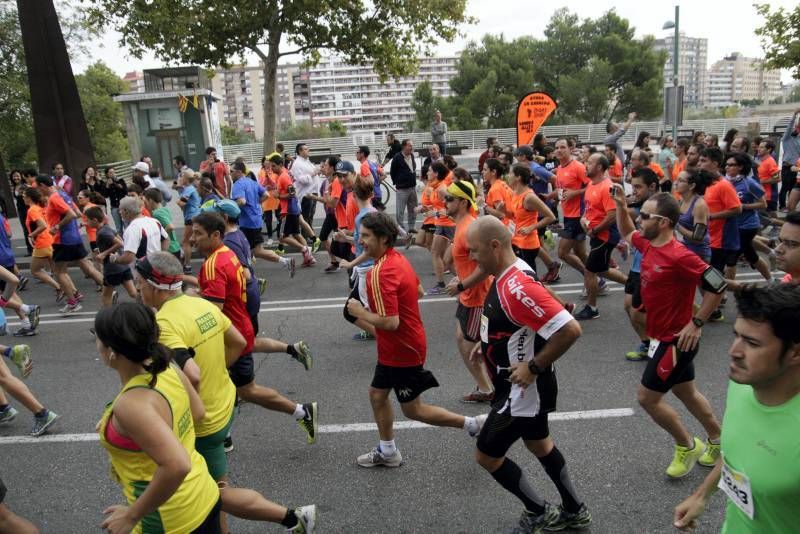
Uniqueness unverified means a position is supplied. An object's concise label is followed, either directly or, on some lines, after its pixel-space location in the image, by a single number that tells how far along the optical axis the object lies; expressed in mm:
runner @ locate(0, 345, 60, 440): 4855
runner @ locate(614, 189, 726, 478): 3863
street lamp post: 16503
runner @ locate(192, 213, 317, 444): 4309
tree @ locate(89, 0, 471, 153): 21031
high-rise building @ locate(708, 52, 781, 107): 169975
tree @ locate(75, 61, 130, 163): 50469
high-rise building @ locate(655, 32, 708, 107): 182850
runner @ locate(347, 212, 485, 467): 3969
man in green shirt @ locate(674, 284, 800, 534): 1875
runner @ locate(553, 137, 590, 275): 8242
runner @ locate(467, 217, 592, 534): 3131
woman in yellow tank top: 2213
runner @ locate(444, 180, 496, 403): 5090
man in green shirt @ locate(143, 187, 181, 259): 8430
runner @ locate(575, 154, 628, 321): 7082
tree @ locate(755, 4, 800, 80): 21359
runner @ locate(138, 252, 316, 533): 3186
